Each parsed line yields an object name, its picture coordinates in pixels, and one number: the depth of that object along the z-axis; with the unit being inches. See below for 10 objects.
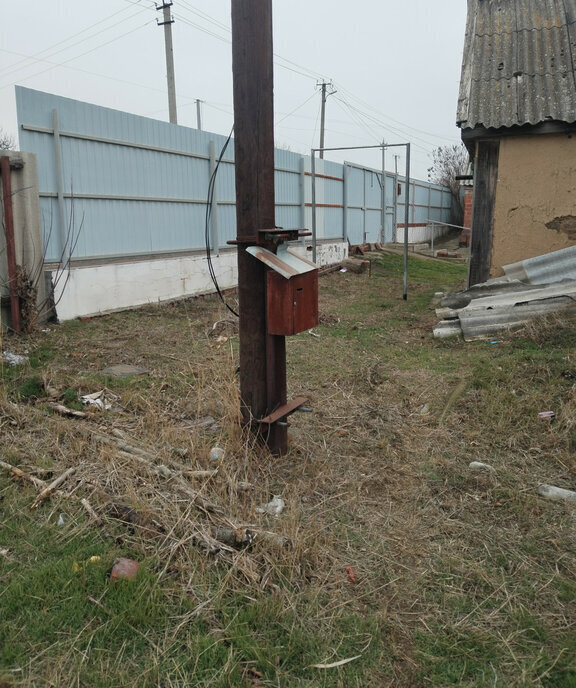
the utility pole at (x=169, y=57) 681.0
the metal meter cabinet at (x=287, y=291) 128.7
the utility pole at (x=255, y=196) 127.5
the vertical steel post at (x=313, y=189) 478.0
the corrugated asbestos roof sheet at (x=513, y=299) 259.9
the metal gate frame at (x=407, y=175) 411.6
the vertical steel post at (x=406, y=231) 411.8
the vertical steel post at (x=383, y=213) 782.4
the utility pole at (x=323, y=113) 1330.8
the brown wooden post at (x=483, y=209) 320.5
